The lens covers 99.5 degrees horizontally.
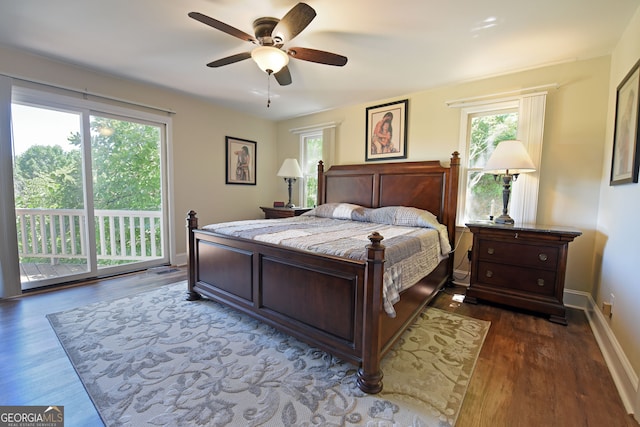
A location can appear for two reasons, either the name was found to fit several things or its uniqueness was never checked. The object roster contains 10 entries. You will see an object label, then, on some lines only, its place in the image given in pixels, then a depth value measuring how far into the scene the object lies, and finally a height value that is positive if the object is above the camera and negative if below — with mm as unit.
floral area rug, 1395 -1153
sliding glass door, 2957 -91
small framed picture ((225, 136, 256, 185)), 4638 +493
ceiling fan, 1771 +1119
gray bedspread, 1760 -393
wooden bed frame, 1579 -740
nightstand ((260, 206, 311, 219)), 4410 -370
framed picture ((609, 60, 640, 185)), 1802 +477
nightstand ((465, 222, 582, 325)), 2438 -693
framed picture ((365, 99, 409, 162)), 3750 +859
